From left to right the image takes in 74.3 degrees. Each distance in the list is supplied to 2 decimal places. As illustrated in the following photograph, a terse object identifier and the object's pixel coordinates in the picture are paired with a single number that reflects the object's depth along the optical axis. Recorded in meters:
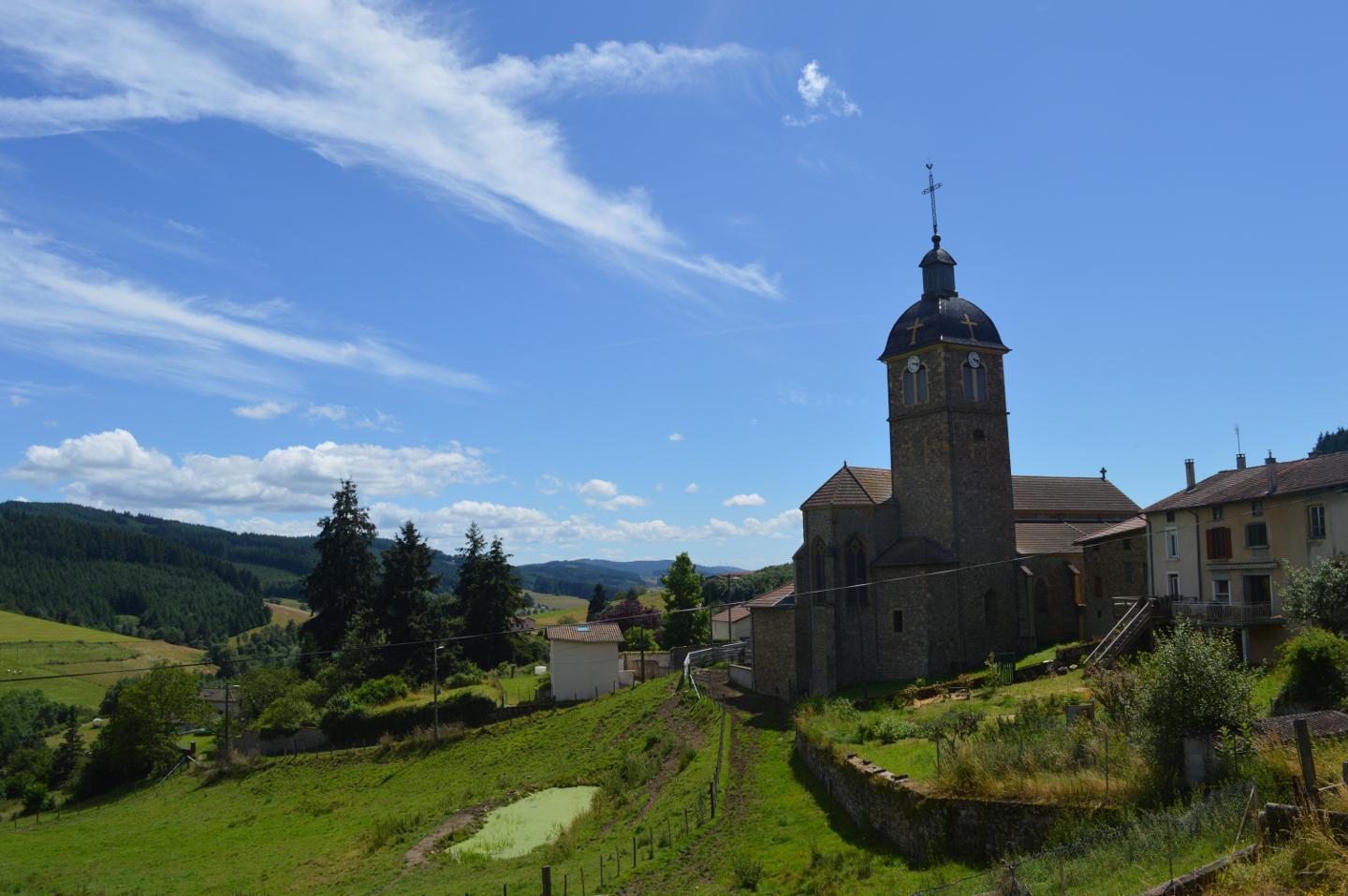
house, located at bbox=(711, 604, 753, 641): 60.94
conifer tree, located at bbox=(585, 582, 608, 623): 98.56
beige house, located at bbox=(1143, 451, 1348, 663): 27.44
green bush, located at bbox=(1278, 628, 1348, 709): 17.48
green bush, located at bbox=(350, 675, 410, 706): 49.12
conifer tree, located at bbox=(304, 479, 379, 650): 60.62
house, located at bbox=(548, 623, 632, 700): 47.19
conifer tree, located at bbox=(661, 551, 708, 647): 61.75
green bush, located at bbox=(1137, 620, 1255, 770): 14.37
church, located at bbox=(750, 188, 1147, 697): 37.12
